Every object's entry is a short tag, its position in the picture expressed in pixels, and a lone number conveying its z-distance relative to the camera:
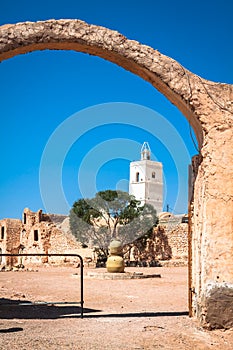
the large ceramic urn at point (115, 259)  17.46
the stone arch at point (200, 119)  5.75
